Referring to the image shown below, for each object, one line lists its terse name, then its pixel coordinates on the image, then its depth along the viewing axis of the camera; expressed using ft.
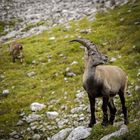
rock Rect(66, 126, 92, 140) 49.19
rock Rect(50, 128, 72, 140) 52.03
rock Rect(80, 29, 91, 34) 102.22
